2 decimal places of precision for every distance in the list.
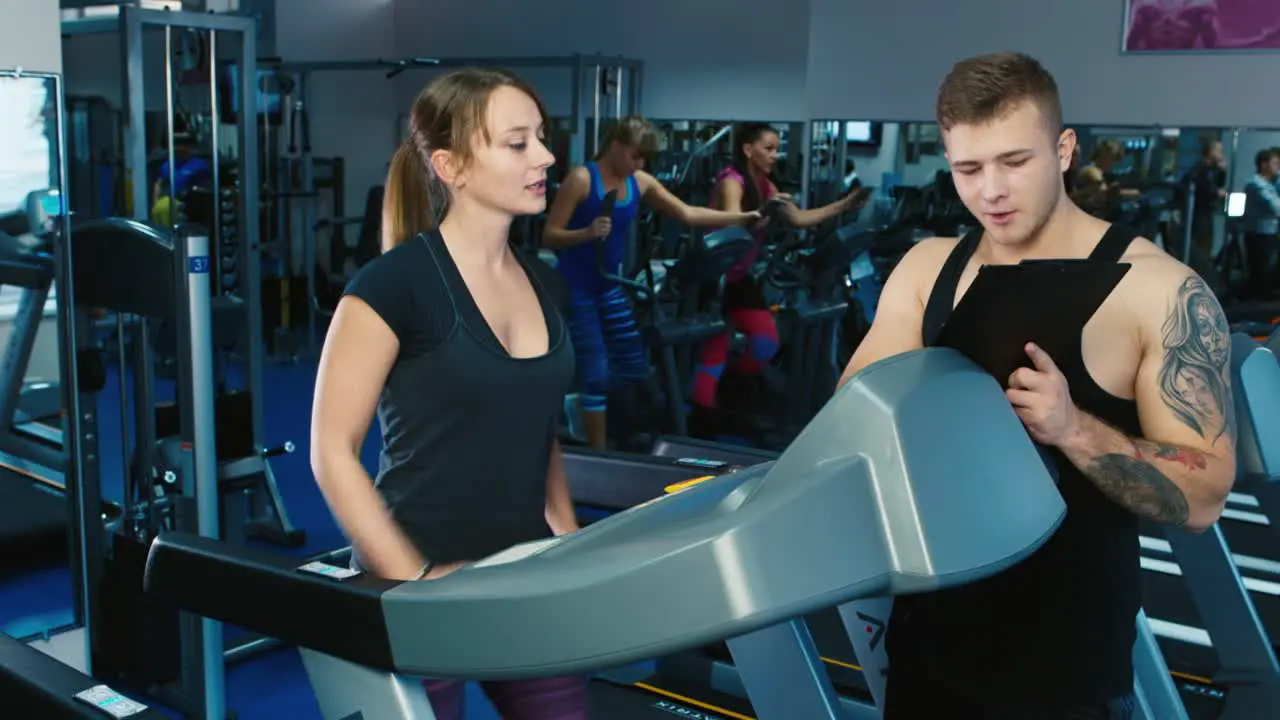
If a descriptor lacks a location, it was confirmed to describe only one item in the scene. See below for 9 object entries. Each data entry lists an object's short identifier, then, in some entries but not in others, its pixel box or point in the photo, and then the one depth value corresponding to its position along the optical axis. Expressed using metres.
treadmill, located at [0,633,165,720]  1.35
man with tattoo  1.35
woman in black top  1.61
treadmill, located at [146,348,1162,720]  0.82
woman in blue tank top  4.84
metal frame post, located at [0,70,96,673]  2.90
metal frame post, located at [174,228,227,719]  2.60
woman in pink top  5.70
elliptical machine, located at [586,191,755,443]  5.27
